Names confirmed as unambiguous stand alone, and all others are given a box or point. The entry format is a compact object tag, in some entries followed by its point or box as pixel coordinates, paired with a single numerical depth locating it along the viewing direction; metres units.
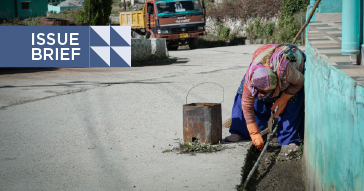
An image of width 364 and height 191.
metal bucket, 3.81
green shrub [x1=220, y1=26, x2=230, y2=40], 25.51
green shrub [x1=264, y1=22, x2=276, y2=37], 22.69
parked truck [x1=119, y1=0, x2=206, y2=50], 18.72
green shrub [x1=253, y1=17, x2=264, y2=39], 23.59
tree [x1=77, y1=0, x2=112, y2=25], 20.08
